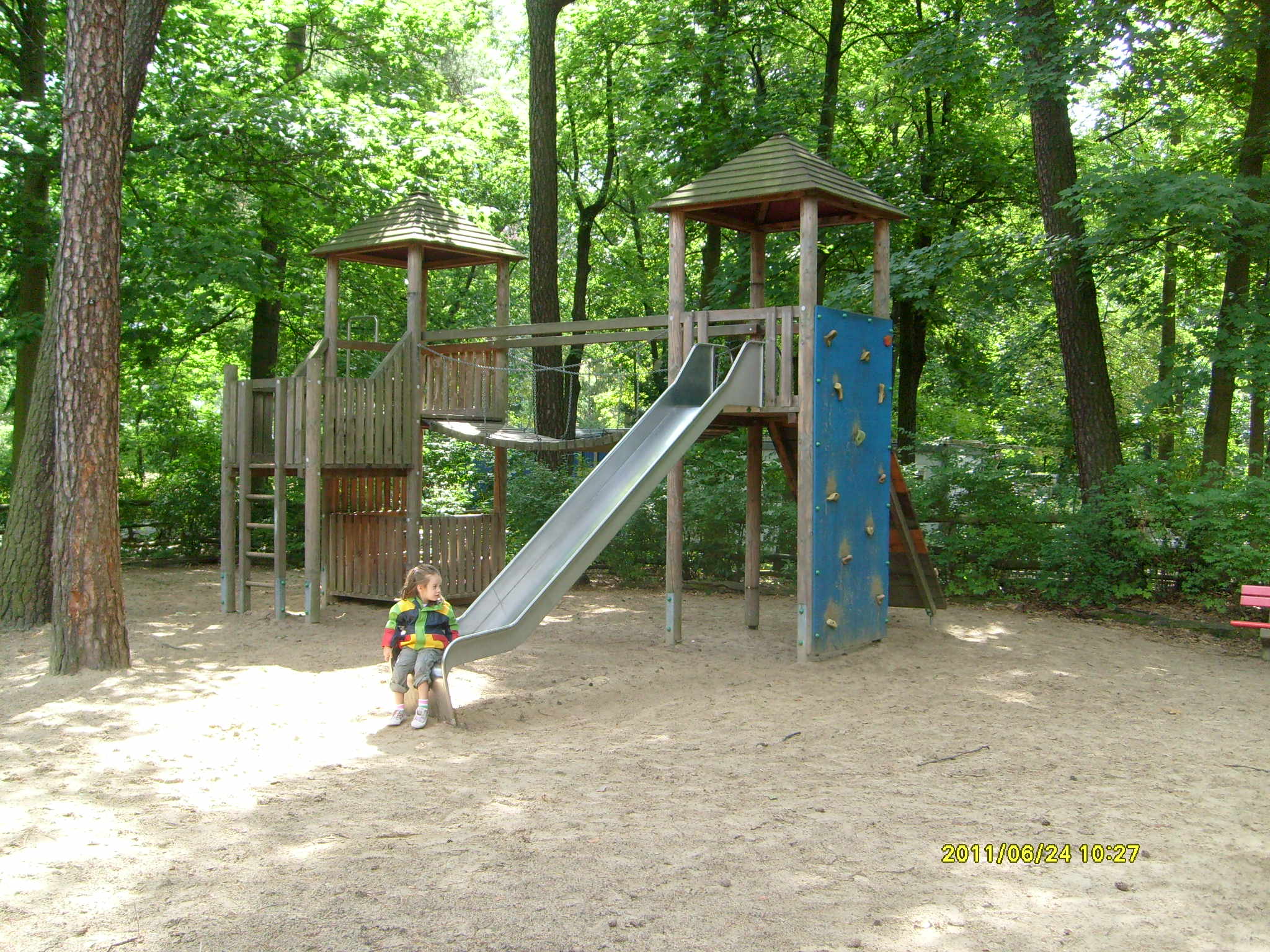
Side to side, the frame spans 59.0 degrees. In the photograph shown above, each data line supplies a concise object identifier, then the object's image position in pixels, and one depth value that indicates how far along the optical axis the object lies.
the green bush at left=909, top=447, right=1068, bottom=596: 13.55
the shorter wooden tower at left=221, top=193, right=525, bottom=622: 11.13
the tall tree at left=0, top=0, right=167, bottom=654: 10.29
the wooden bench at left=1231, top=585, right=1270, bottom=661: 10.05
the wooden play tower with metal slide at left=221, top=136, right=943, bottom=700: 9.15
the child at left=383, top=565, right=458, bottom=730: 6.98
